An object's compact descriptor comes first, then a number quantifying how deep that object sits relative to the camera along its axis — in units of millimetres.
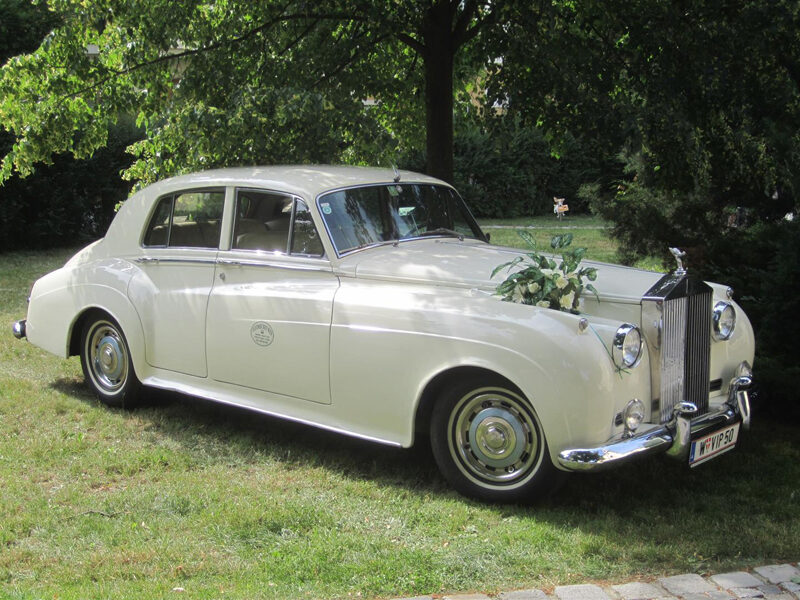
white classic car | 4453
